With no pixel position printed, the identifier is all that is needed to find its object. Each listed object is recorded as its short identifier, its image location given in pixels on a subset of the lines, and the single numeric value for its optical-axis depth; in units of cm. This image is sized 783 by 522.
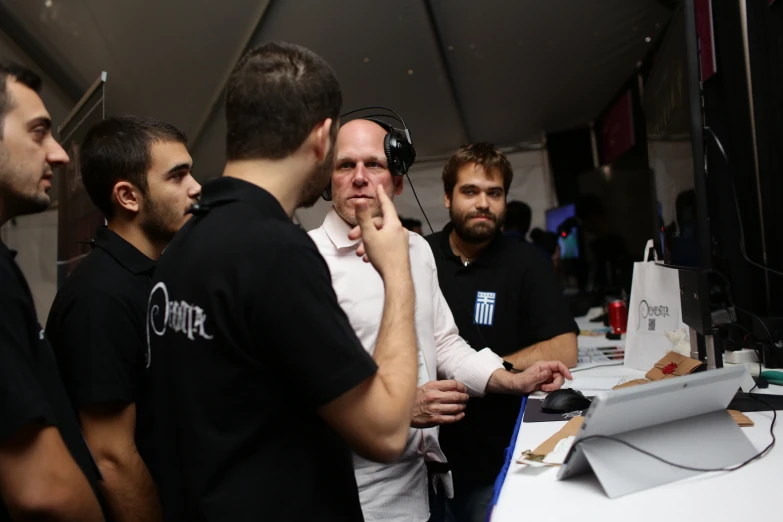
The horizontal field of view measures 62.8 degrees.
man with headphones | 143
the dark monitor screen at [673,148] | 149
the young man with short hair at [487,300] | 203
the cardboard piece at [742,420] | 127
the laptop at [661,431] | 97
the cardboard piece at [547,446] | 115
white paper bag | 195
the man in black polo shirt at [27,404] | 94
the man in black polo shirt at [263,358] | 86
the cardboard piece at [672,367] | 156
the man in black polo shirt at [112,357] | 131
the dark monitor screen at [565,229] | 558
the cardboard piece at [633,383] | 168
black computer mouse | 149
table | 91
